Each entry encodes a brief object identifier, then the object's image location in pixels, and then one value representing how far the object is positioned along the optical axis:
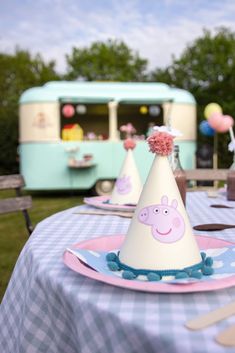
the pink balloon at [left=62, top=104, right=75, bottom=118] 8.36
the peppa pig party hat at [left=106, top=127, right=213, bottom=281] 0.92
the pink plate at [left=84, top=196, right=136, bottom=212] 1.73
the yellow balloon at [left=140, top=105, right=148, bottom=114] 9.00
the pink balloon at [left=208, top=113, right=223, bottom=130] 7.34
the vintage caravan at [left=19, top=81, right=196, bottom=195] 8.09
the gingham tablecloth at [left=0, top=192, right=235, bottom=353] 0.67
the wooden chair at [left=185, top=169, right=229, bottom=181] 3.15
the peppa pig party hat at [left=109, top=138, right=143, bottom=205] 1.81
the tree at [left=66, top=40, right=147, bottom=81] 20.50
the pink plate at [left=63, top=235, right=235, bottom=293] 0.79
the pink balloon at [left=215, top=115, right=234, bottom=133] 7.15
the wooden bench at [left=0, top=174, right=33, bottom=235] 2.47
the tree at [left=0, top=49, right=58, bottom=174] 12.35
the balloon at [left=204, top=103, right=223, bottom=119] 7.68
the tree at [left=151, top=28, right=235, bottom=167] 14.30
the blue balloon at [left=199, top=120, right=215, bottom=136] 8.34
